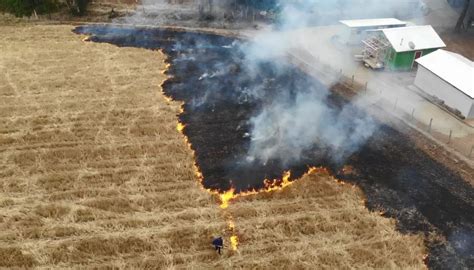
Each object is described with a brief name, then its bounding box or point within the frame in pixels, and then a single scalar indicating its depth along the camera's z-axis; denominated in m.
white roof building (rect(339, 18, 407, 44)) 37.19
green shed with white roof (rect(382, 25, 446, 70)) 33.56
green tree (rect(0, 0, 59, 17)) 42.03
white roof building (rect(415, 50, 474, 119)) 28.11
